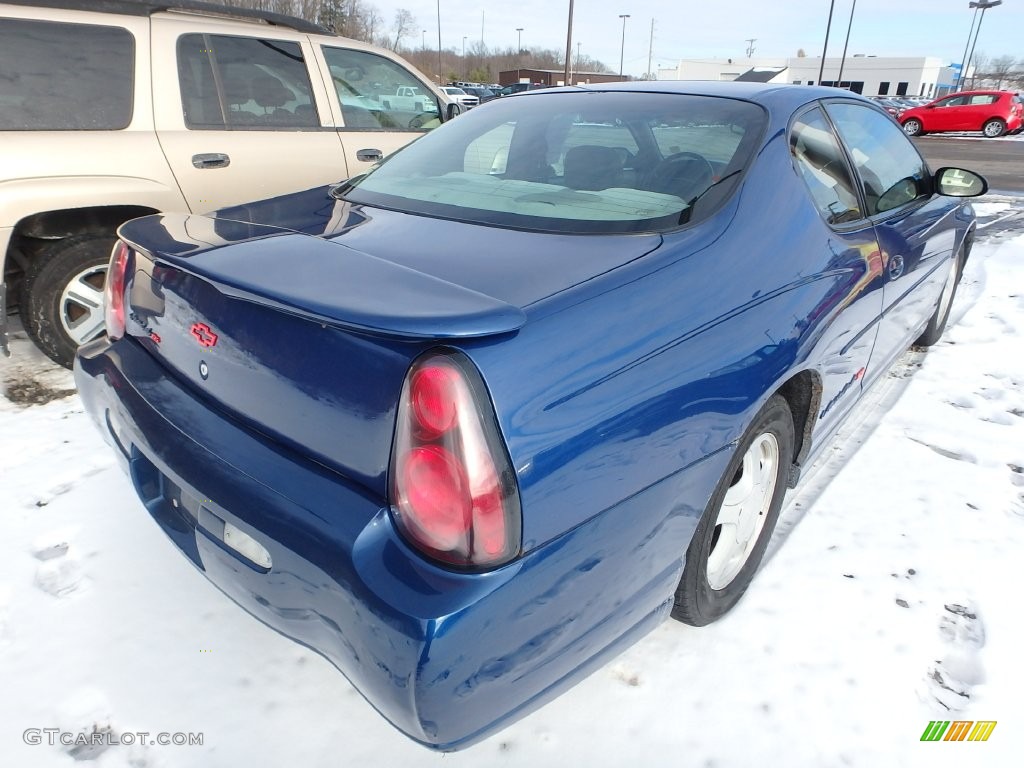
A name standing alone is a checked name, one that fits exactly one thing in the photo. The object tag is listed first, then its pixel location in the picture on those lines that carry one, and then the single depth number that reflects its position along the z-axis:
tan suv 3.35
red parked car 24.27
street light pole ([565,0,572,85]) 28.71
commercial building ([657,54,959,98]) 71.38
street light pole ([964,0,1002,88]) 45.98
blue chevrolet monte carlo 1.25
